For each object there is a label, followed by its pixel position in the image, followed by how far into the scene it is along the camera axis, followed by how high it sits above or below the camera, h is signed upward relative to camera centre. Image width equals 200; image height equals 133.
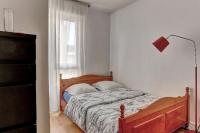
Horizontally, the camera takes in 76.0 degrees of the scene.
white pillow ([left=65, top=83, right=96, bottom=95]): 2.51 -0.53
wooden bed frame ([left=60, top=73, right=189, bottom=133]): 1.38 -0.68
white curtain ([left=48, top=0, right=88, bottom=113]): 2.62 +0.46
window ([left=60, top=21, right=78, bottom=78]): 2.76 +0.27
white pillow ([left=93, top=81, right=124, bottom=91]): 2.82 -0.51
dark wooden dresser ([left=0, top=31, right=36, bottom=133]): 0.82 -0.14
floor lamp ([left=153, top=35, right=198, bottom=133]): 1.91 +0.28
